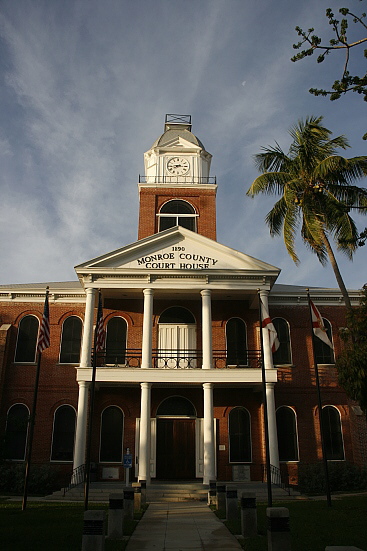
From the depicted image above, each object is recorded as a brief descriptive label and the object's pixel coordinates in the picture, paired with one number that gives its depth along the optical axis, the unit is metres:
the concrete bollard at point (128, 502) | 13.23
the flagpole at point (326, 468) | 15.27
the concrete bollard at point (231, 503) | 13.09
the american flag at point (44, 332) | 17.00
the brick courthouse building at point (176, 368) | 22.27
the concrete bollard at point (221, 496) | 15.41
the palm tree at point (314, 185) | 21.04
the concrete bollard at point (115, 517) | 10.67
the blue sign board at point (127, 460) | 18.98
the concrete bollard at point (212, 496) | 16.72
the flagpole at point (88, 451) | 13.70
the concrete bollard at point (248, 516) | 10.75
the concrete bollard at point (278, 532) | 8.16
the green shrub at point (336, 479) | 20.98
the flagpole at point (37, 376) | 14.26
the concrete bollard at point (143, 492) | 16.97
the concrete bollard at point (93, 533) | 8.07
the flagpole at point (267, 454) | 13.64
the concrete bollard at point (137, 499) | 15.91
